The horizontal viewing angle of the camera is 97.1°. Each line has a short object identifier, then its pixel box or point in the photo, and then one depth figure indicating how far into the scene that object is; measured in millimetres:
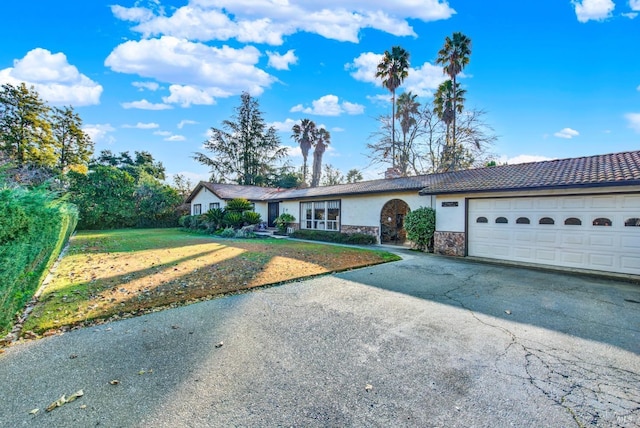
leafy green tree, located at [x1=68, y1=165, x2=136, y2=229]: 21359
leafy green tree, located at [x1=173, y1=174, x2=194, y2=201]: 34478
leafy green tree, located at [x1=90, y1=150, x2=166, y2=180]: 38688
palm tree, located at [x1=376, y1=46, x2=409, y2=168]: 23859
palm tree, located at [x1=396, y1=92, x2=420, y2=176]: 25438
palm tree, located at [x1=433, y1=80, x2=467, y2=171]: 22578
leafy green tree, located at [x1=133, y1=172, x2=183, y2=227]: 24177
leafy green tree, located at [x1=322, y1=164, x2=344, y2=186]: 43756
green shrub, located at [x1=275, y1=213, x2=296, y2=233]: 19531
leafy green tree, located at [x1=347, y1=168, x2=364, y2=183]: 43622
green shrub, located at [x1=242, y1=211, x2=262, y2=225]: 19020
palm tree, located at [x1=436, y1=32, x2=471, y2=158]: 21469
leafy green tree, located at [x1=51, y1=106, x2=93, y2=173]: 29131
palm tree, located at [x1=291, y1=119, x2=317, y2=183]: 36406
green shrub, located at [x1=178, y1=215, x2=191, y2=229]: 23109
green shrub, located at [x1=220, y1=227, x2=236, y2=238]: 17156
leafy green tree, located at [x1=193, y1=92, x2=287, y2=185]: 36750
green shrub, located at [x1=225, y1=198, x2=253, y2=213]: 18969
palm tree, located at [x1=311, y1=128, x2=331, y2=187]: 36406
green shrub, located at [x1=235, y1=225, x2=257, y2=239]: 16891
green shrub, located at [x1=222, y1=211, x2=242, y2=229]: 18344
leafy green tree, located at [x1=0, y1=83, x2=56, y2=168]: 23766
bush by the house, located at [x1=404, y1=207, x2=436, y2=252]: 11844
